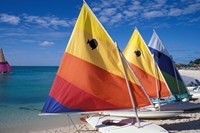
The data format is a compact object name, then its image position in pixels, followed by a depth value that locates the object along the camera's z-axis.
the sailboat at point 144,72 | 11.67
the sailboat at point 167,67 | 13.86
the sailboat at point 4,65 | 70.00
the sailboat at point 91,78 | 8.62
